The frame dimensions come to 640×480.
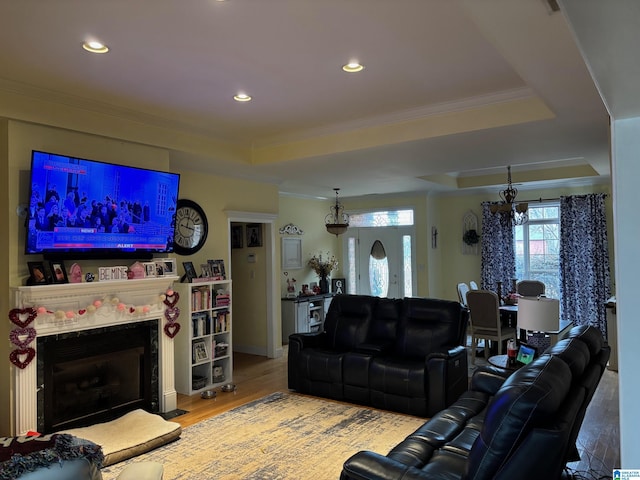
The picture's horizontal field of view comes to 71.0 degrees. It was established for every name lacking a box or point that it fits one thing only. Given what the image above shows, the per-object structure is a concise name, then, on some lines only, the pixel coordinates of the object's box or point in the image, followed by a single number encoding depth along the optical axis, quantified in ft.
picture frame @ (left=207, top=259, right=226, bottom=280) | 17.68
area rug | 10.59
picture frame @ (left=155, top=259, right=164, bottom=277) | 14.45
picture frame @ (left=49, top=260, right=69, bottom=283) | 11.85
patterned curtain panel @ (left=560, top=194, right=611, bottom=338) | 23.38
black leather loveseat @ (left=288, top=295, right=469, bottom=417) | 13.83
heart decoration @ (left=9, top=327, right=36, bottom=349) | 11.11
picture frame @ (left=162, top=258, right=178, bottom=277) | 14.73
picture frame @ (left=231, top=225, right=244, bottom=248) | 23.27
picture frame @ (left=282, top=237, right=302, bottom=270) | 26.25
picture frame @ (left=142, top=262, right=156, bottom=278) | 14.08
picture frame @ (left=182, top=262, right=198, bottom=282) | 16.61
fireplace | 11.53
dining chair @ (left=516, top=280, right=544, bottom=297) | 22.61
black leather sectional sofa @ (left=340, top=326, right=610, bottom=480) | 5.67
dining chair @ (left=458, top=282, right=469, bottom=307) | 22.58
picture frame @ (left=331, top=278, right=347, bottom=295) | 29.48
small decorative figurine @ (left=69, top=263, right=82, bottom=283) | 12.21
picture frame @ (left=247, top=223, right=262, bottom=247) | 22.24
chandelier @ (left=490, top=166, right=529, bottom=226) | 20.29
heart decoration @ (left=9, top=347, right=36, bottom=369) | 11.09
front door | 29.12
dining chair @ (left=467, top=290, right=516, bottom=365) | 19.38
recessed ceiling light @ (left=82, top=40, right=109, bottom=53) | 9.02
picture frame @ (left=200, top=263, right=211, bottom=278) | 17.34
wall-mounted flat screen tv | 11.39
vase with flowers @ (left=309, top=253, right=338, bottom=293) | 27.91
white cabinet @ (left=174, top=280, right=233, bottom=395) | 16.29
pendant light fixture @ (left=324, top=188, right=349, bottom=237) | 30.44
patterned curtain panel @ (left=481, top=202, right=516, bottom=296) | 26.37
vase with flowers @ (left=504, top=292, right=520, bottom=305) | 21.12
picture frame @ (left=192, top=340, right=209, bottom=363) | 16.60
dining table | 17.98
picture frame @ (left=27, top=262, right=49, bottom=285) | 11.49
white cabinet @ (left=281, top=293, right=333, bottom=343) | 24.39
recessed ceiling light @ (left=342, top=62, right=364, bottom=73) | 10.25
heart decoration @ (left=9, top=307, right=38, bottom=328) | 11.09
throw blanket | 4.06
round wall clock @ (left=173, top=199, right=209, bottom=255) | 16.97
